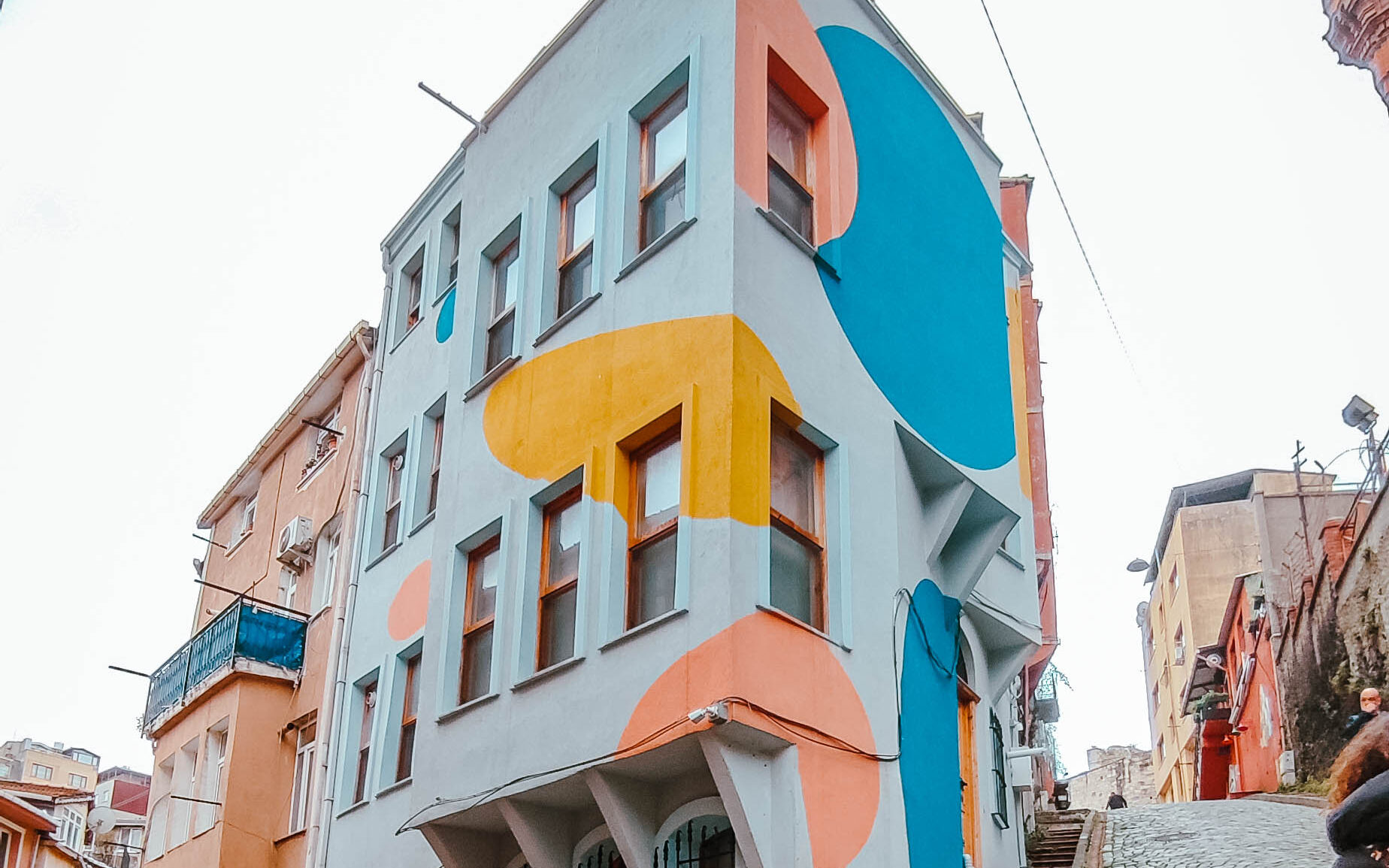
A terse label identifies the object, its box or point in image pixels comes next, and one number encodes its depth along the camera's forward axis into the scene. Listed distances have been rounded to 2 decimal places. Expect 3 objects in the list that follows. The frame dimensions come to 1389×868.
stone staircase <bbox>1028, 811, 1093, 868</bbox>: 21.47
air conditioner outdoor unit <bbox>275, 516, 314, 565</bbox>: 23.50
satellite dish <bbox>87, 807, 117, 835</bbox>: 45.69
